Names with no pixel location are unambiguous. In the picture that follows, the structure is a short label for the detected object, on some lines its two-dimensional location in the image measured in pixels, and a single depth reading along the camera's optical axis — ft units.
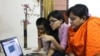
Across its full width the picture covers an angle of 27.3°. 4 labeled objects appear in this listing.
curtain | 6.51
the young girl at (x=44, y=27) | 5.37
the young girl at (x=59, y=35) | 4.75
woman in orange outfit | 3.65
